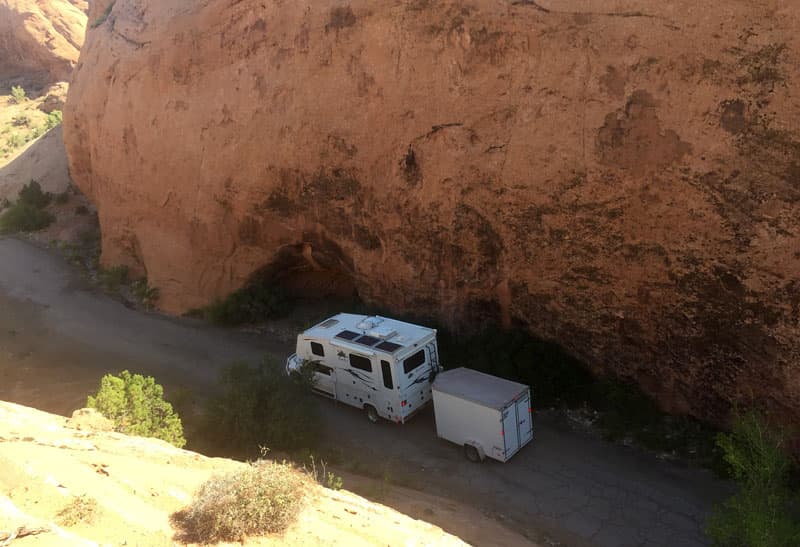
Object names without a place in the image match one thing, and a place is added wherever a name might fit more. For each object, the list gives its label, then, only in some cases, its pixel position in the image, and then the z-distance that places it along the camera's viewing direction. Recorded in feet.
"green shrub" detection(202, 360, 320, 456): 41.57
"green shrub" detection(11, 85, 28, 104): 151.64
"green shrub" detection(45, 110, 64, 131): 131.38
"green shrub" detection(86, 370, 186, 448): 38.01
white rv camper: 43.45
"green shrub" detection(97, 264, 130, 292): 75.36
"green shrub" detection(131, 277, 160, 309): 70.18
